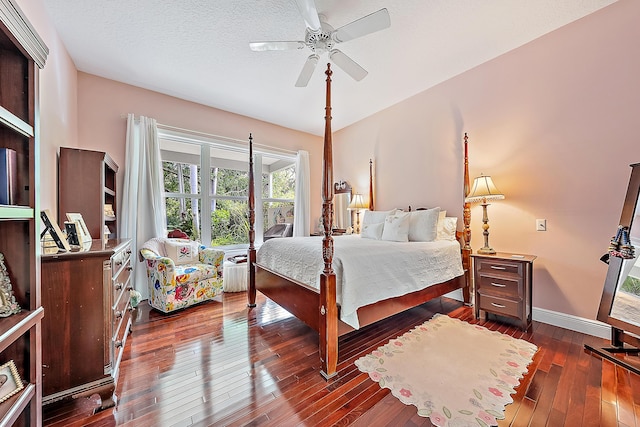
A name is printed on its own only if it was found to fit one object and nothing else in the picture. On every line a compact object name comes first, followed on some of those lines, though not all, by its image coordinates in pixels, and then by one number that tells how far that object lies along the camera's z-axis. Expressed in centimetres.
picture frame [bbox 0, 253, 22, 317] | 93
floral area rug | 142
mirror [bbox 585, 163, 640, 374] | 183
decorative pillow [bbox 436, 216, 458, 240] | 315
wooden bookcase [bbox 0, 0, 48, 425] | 98
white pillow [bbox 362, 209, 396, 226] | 356
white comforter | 188
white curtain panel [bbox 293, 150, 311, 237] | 484
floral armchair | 274
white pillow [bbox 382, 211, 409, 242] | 305
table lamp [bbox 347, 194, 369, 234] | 436
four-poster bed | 173
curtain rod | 348
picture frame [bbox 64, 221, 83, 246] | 165
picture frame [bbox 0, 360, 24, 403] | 87
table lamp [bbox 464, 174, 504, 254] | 268
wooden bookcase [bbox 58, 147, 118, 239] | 228
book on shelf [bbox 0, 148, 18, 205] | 93
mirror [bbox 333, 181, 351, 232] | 484
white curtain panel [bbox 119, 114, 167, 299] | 320
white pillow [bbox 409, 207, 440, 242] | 304
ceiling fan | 178
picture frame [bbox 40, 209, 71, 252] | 144
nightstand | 236
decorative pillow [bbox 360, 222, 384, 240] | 332
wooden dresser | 134
